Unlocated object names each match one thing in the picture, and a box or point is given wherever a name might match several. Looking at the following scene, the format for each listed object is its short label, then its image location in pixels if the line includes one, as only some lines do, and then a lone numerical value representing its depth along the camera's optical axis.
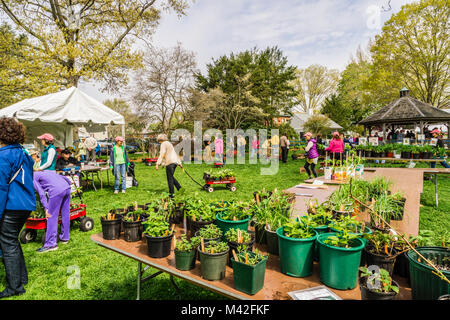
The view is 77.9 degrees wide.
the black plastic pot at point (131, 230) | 2.53
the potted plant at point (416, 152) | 9.96
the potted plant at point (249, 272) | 1.60
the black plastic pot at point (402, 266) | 1.75
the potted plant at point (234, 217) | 2.37
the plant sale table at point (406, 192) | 2.87
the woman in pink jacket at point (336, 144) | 9.40
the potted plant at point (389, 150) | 11.05
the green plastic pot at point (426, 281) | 1.37
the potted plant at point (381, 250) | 1.70
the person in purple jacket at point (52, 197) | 4.16
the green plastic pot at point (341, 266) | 1.64
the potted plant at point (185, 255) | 1.96
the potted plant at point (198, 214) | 2.47
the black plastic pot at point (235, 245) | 2.00
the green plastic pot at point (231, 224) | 2.36
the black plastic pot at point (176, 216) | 2.92
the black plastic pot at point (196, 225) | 2.44
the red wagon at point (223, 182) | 8.59
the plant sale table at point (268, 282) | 1.61
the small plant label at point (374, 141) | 12.16
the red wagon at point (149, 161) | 16.35
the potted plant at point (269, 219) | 2.15
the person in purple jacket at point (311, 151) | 9.58
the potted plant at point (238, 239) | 2.00
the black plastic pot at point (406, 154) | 10.23
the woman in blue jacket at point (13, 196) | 2.91
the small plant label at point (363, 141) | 12.23
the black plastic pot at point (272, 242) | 2.12
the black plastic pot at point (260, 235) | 2.31
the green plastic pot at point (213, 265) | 1.81
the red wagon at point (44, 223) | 4.45
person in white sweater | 7.36
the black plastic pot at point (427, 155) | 9.80
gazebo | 16.52
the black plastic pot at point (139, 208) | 2.99
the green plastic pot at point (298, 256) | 1.78
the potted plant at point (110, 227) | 2.54
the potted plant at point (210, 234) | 2.12
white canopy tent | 7.02
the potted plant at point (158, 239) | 2.18
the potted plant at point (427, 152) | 9.80
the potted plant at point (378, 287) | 1.42
